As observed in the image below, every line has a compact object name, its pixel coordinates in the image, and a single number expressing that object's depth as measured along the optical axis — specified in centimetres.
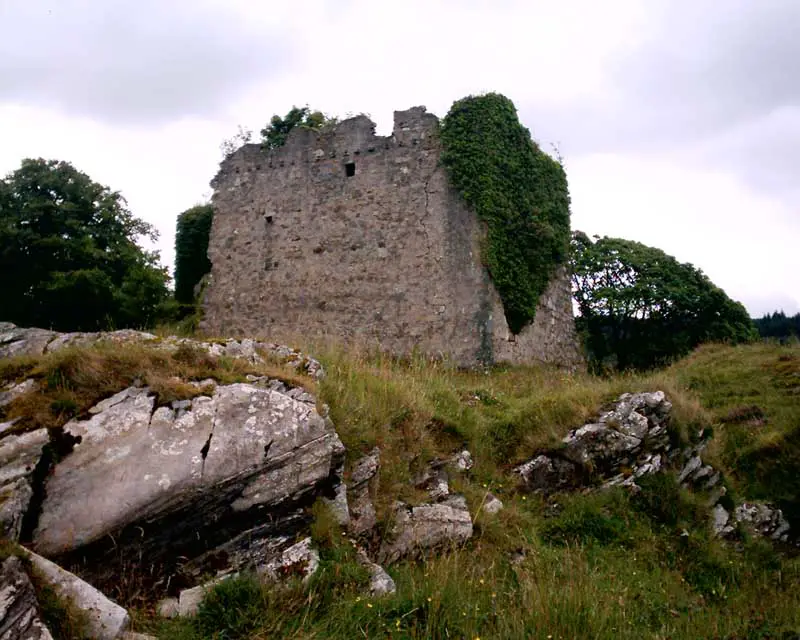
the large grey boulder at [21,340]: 874
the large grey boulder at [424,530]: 652
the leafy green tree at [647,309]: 1872
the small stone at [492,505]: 744
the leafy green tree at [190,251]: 1742
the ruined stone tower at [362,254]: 1399
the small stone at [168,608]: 495
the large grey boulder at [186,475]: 518
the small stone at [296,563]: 544
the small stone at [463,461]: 811
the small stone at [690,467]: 894
